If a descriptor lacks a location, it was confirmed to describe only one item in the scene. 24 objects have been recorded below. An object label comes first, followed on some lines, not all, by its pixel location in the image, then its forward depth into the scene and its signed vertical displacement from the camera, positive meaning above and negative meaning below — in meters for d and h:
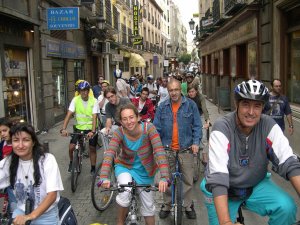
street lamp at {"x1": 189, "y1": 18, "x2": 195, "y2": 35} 27.30 +4.46
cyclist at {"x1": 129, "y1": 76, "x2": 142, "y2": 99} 12.17 -0.04
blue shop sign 11.44 +2.14
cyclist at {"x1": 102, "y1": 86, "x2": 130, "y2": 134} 6.17 -0.30
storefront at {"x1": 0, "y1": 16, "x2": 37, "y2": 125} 9.48 +0.49
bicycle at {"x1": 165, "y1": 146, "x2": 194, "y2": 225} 4.31 -1.31
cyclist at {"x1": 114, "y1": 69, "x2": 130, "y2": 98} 9.95 +0.00
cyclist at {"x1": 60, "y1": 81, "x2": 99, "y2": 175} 6.48 -0.44
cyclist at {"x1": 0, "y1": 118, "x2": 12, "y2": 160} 4.14 -0.56
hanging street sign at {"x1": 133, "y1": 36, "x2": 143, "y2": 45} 32.19 +3.92
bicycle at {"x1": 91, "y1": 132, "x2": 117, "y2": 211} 5.07 -1.55
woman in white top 2.92 -0.69
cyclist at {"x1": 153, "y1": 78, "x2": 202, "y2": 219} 4.71 -0.52
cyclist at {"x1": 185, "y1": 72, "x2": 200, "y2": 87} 9.95 +0.18
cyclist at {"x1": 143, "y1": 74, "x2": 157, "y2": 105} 14.30 +0.10
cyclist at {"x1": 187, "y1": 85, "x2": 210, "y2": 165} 7.16 -0.27
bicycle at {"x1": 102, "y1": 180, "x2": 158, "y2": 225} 3.19 -0.99
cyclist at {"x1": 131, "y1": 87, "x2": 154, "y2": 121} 6.80 -0.38
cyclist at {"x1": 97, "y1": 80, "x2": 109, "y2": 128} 7.82 -0.37
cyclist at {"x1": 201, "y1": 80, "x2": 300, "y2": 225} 2.39 -0.51
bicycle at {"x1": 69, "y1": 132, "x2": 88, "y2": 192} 6.01 -1.19
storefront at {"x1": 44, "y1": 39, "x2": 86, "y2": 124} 12.80 +0.50
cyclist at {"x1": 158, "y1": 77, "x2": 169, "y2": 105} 11.53 -0.21
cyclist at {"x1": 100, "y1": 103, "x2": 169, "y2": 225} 3.50 -0.69
